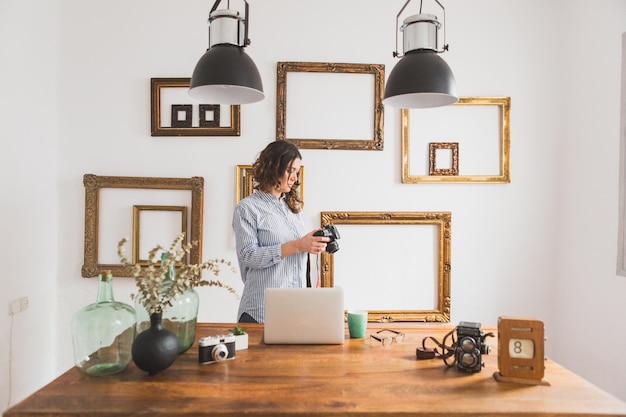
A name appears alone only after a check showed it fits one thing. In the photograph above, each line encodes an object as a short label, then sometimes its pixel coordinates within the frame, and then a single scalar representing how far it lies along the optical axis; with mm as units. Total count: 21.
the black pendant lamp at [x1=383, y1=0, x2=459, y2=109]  1945
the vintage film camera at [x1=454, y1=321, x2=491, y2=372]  1557
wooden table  1245
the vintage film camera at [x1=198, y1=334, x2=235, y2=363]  1604
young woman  2334
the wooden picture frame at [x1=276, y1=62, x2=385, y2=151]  3221
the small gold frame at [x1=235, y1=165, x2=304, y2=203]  3215
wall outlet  2686
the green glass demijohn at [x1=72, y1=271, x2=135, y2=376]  1468
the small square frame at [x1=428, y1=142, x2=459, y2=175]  3268
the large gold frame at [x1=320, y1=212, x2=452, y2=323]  3246
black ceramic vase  1450
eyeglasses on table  1859
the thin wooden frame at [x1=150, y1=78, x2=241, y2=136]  3178
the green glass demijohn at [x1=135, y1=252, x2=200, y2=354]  1604
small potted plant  1757
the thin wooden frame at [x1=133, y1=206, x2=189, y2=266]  3186
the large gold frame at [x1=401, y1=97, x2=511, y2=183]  3248
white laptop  1787
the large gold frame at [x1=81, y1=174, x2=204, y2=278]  3164
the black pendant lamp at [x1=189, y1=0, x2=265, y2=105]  1945
